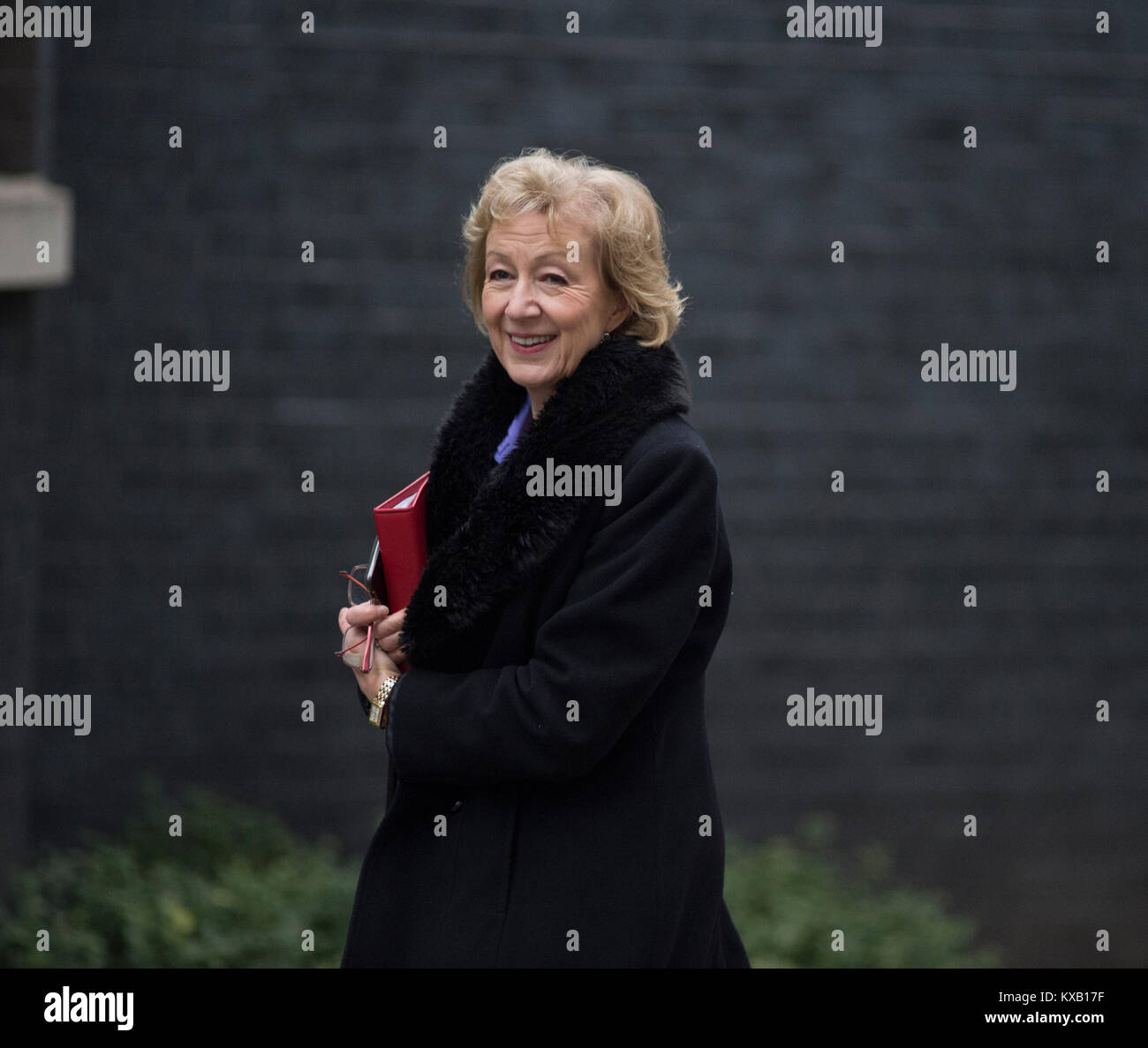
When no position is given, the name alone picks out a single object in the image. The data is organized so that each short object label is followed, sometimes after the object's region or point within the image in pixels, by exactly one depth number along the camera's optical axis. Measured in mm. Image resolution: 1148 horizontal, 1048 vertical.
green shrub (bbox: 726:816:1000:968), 9398
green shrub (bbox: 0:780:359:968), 8906
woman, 4410
